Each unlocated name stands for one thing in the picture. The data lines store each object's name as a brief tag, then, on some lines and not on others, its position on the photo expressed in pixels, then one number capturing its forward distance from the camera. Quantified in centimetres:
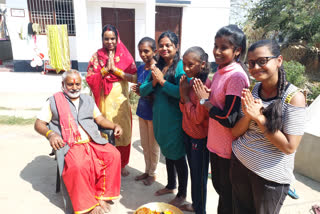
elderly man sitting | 241
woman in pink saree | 296
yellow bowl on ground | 228
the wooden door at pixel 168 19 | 972
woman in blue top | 266
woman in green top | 235
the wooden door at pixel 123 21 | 926
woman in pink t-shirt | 165
